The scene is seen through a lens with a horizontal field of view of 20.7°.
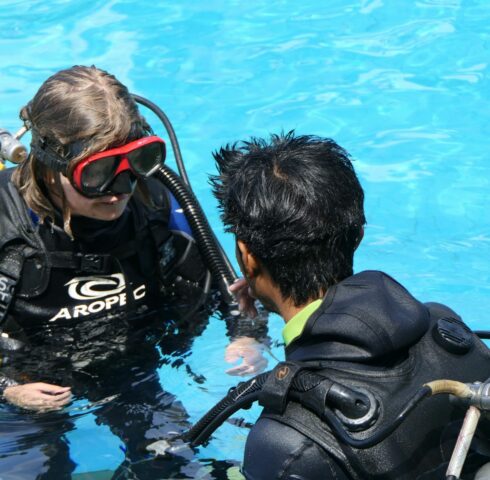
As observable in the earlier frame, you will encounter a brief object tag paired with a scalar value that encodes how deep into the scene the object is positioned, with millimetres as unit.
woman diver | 2130
